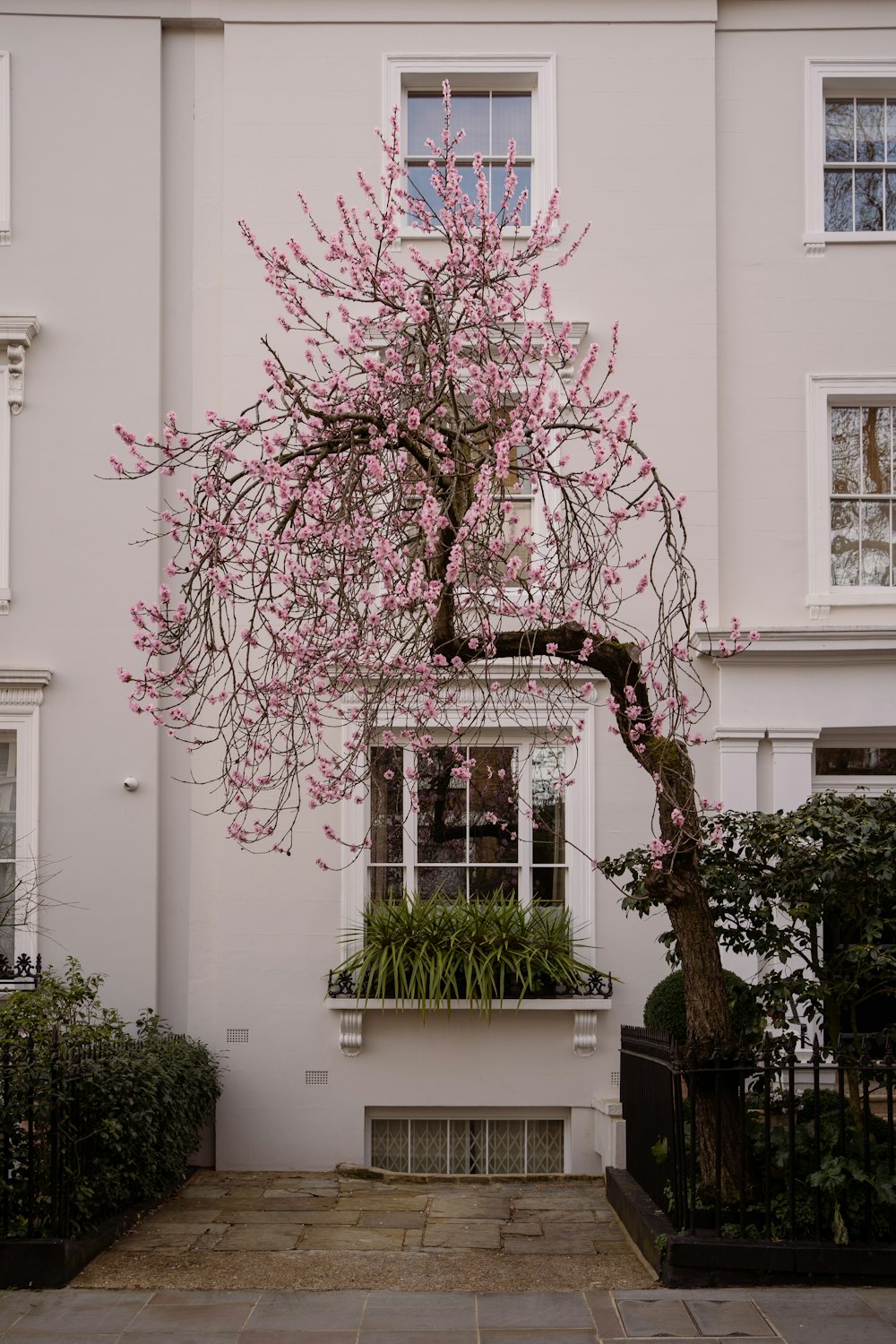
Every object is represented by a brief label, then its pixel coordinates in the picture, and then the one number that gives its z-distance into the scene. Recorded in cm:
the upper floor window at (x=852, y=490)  1092
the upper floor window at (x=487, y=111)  1107
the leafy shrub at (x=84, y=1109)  723
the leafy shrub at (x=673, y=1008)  918
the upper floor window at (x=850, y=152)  1115
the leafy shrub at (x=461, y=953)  1025
